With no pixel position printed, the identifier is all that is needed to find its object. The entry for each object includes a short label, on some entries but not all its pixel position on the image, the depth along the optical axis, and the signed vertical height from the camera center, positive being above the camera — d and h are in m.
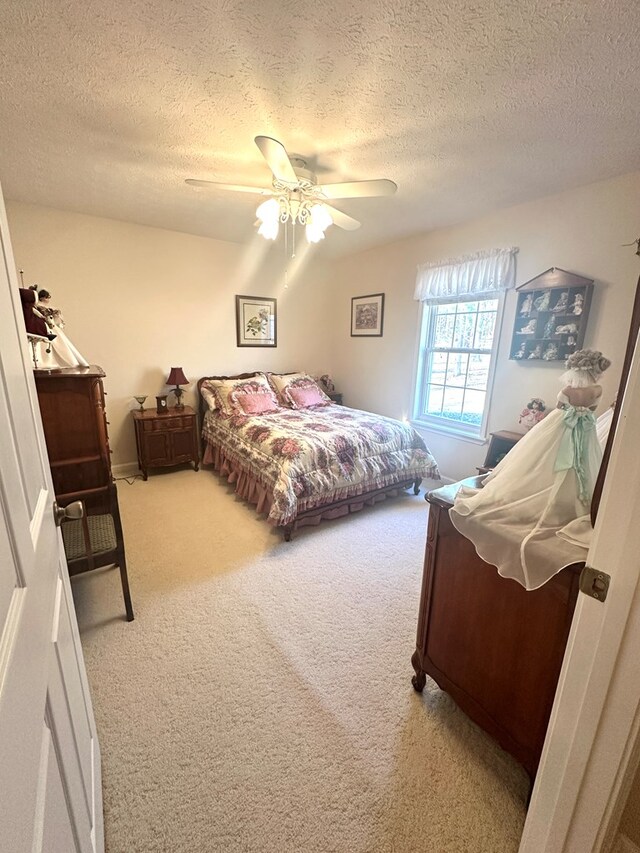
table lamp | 3.75 -0.40
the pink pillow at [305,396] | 4.06 -0.61
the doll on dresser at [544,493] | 1.03 -0.46
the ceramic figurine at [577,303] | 2.47 +0.30
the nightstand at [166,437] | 3.55 -0.98
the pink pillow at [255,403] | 3.66 -0.64
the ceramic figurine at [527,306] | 2.75 +0.31
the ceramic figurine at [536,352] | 2.73 -0.04
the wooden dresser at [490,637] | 1.04 -0.96
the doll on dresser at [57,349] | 1.84 -0.06
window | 3.19 -0.18
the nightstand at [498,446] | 2.80 -0.78
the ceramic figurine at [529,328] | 2.75 +0.14
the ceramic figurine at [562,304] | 2.55 +0.31
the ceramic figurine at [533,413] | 2.75 -0.50
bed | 2.65 -0.90
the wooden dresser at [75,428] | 1.58 -0.41
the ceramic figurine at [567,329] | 2.53 +0.13
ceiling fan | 1.90 +0.85
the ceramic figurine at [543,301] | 2.65 +0.34
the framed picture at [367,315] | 4.14 +0.33
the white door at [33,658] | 0.43 -0.48
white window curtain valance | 2.87 +0.59
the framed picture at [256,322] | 4.20 +0.23
